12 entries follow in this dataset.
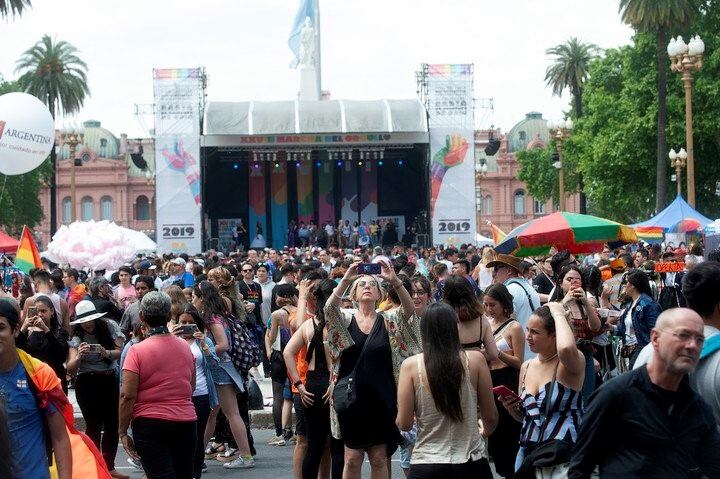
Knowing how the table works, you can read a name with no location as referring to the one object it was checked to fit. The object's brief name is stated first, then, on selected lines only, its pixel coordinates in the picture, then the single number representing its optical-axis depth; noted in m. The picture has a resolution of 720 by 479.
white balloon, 18.47
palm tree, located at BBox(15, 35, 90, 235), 56.38
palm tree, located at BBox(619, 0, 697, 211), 39.59
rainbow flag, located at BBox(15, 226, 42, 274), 19.98
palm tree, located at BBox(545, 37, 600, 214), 64.88
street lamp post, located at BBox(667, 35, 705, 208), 26.70
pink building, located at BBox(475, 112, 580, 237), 111.88
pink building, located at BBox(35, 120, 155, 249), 108.62
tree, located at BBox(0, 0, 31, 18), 33.16
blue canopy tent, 27.66
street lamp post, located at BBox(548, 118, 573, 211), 42.47
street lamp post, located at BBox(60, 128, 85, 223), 43.75
